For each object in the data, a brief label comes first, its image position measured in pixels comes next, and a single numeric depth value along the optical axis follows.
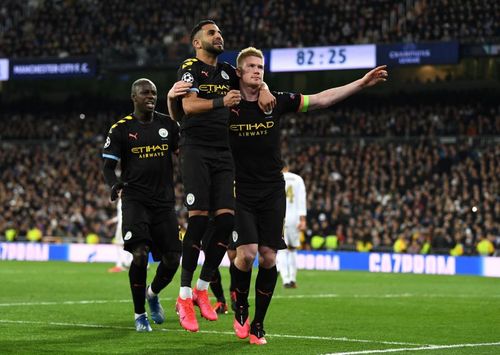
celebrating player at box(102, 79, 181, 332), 18.04
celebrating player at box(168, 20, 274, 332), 16.52
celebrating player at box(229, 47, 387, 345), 16.46
